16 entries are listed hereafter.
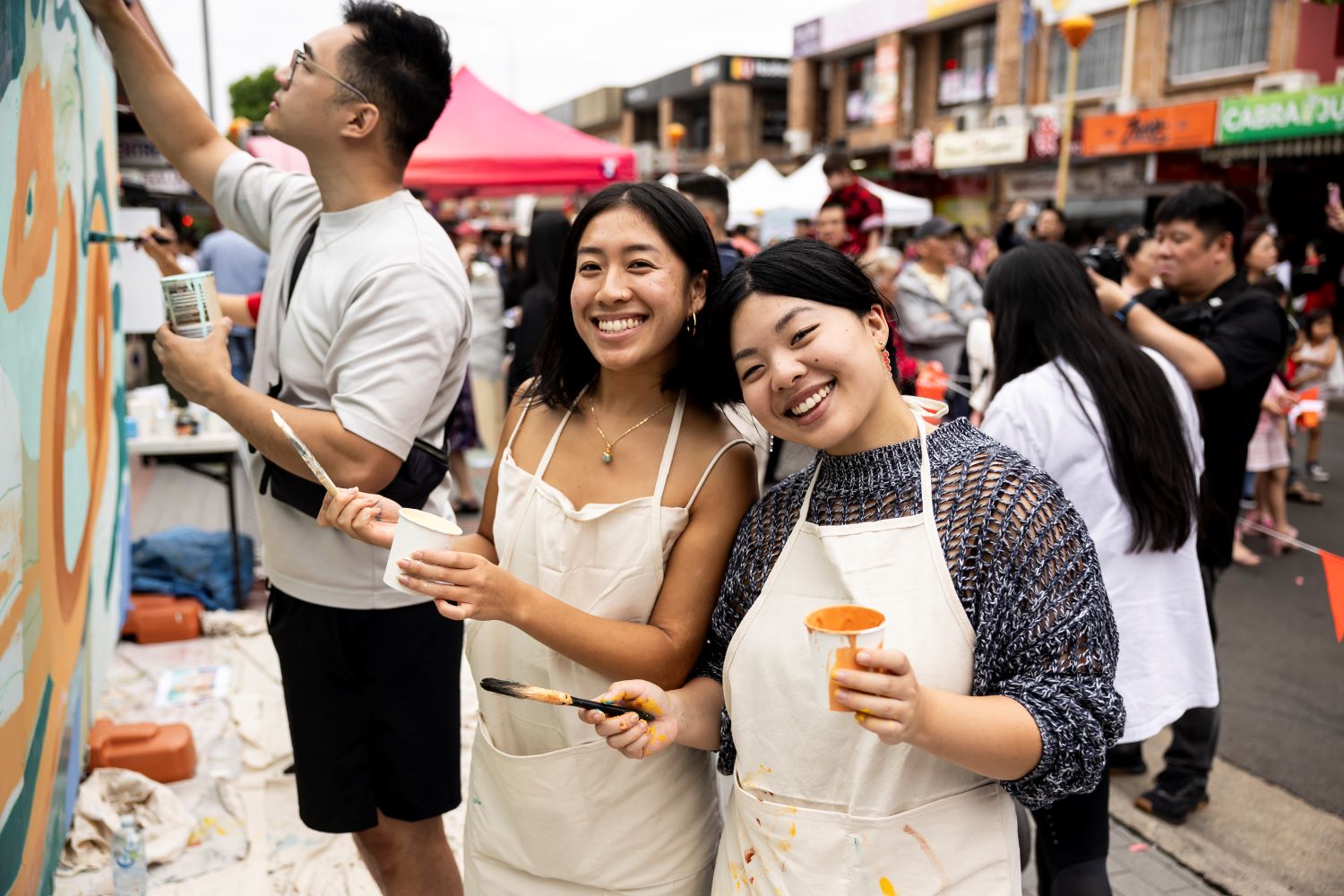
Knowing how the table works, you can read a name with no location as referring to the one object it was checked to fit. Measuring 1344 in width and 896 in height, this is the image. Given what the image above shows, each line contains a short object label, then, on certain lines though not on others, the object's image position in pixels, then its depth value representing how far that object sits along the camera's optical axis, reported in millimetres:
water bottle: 2869
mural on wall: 2357
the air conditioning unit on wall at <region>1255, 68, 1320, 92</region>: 15117
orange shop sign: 15016
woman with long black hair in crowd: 2705
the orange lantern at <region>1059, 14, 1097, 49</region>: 9828
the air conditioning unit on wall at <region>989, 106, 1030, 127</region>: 19234
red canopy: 8609
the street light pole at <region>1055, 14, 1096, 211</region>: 9828
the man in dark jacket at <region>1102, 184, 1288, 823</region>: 3436
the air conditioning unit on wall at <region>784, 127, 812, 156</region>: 28312
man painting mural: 2121
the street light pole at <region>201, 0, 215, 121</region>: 17500
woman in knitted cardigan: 1437
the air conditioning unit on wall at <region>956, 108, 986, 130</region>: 21359
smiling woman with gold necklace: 1770
